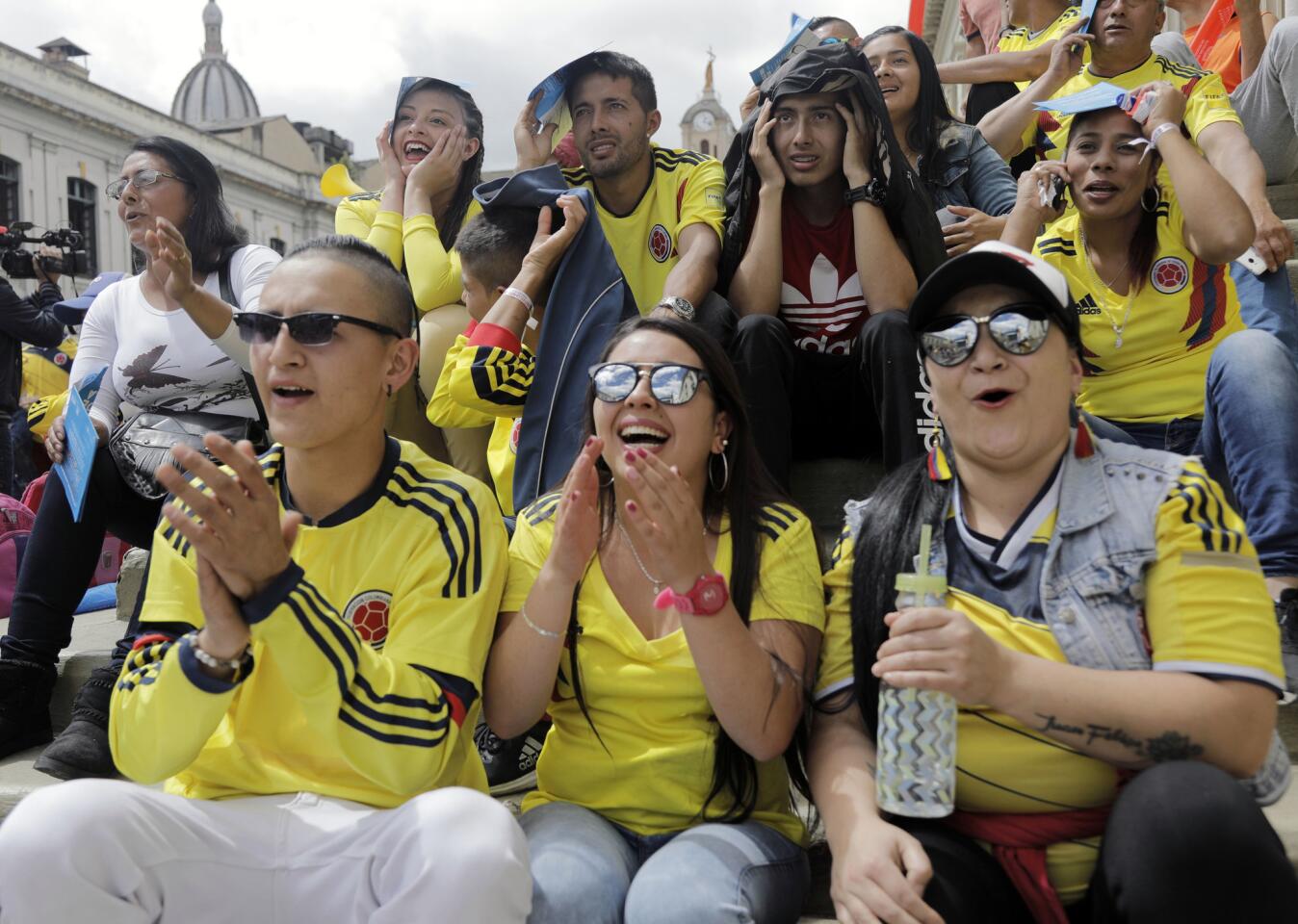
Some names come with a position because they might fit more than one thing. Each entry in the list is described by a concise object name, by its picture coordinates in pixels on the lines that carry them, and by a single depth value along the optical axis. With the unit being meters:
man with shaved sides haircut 1.74
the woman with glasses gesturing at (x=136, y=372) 3.13
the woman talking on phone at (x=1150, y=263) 3.21
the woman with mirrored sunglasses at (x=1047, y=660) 1.73
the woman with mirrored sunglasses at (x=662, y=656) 2.01
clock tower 77.81
